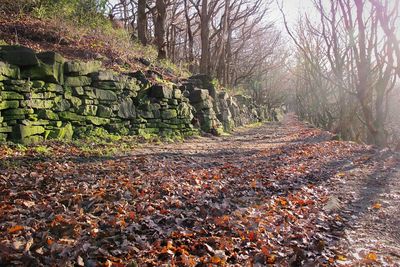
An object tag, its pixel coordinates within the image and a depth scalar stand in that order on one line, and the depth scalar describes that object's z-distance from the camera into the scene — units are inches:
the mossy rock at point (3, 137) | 229.5
